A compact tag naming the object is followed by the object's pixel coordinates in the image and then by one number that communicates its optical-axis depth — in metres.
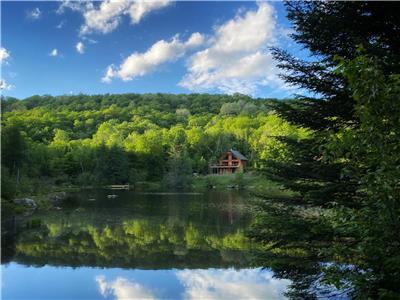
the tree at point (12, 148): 30.98
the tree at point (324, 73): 6.93
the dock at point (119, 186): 50.06
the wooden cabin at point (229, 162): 66.75
